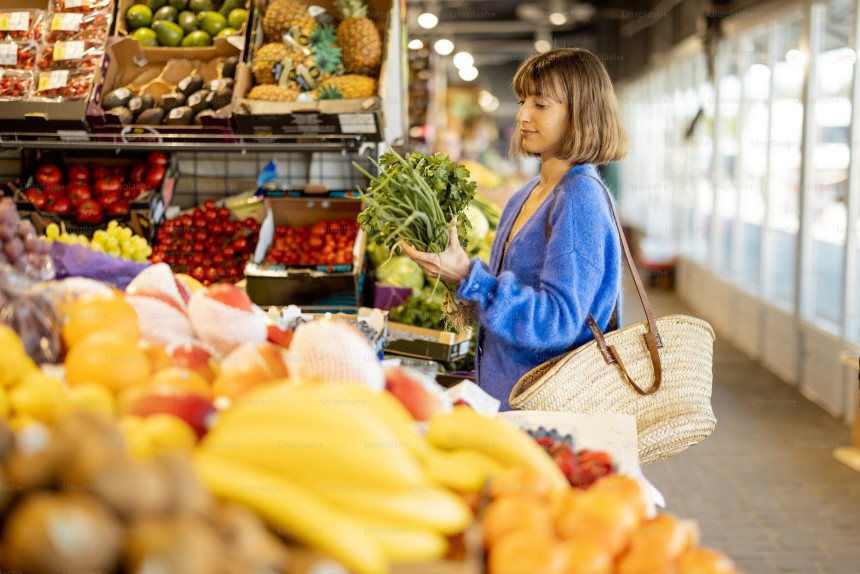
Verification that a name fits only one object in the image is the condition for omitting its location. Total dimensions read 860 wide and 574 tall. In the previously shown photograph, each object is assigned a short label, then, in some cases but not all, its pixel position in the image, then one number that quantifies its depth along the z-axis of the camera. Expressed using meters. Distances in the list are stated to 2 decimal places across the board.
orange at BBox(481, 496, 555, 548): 1.01
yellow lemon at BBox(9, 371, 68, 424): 1.09
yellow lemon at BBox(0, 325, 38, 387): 1.17
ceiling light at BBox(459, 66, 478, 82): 16.88
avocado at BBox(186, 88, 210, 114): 3.55
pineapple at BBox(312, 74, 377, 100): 3.42
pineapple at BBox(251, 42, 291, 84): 3.52
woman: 2.10
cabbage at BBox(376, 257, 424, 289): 3.90
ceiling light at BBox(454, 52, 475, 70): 15.83
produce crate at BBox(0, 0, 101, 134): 3.33
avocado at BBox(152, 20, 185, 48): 3.79
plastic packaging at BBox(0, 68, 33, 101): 3.52
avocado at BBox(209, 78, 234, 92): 3.59
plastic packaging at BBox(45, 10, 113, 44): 3.66
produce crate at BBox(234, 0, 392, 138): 3.33
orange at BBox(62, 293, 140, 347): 1.34
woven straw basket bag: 2.10
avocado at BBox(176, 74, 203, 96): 3.61
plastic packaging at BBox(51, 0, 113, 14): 3.75
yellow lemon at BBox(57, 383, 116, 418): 1.06
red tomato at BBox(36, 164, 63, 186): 3.87
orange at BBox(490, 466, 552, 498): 1.08
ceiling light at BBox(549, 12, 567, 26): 15.09
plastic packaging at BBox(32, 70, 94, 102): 3.46
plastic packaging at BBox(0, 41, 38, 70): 3.61
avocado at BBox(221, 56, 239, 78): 3.69
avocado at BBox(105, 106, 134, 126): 3.44
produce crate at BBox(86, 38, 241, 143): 3.42
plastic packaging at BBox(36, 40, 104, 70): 3.58
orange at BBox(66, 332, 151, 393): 1.19
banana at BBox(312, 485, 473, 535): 0.95
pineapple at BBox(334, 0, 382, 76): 3.58
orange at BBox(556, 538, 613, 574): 0.96
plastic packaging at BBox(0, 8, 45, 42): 3.68
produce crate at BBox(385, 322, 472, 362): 3.17
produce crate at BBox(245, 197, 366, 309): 3.46
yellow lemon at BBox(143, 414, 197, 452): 0.99
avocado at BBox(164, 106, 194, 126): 3.47
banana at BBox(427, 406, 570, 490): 1.19
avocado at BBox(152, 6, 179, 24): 3.86
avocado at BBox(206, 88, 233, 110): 3.56
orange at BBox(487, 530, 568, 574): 0.94
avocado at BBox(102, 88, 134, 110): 3.51
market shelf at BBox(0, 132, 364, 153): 3.45
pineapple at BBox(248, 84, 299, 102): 3.42
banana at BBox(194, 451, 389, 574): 0.88
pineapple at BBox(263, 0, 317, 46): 3.63
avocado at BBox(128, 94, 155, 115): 3.53
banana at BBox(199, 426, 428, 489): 0.96
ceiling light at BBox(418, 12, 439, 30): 11.07
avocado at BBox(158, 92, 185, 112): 3.55
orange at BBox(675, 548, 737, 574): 1.00
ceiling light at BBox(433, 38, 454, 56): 12.92
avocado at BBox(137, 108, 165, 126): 3.48
